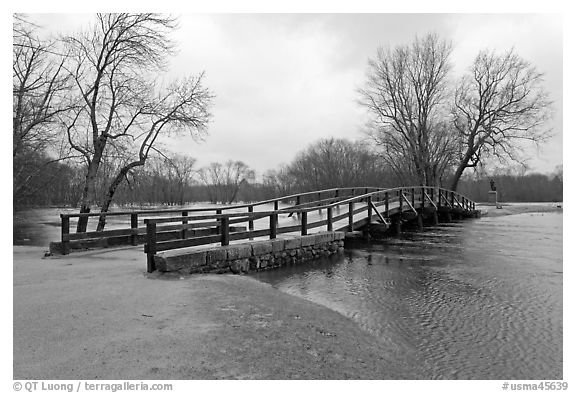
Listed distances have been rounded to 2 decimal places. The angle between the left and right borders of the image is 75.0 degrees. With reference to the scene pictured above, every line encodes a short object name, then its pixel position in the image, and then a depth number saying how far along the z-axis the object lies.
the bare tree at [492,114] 28.83
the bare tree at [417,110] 30.48
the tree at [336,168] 53.25
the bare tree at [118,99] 14.23
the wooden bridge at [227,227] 7.56
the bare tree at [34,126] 12.09
